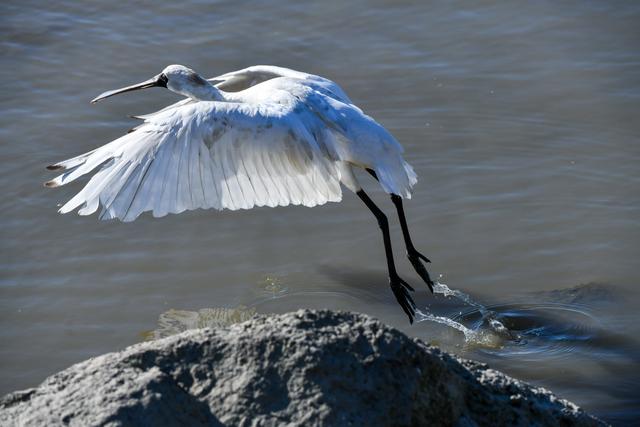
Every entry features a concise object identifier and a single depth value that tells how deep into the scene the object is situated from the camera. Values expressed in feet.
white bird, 31.42
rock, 19.26
